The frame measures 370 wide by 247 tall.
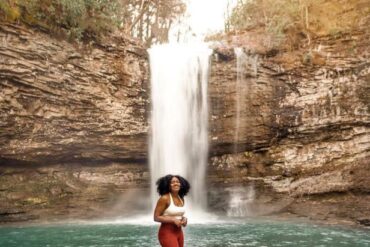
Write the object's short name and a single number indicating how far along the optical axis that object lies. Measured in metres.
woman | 6.27
